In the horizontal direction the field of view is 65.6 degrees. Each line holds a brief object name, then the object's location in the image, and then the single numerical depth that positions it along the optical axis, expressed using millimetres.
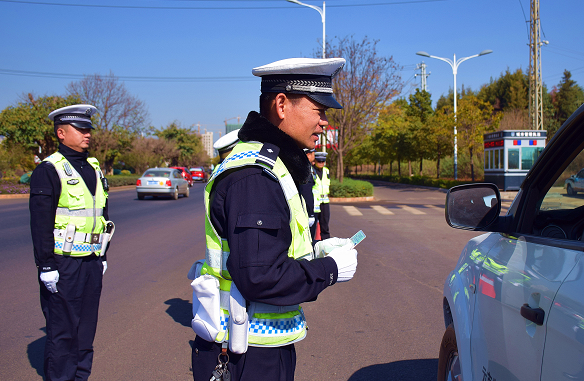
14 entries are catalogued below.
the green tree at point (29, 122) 32000
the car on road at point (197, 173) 47731
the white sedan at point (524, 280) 1340
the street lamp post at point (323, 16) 24766
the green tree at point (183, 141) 77812
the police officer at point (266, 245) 1578
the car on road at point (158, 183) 22312
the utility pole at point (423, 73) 64750
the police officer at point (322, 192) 9462
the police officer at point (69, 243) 3158
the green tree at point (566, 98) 28088
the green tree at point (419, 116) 36406
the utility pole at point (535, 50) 22998
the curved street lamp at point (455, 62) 29614
